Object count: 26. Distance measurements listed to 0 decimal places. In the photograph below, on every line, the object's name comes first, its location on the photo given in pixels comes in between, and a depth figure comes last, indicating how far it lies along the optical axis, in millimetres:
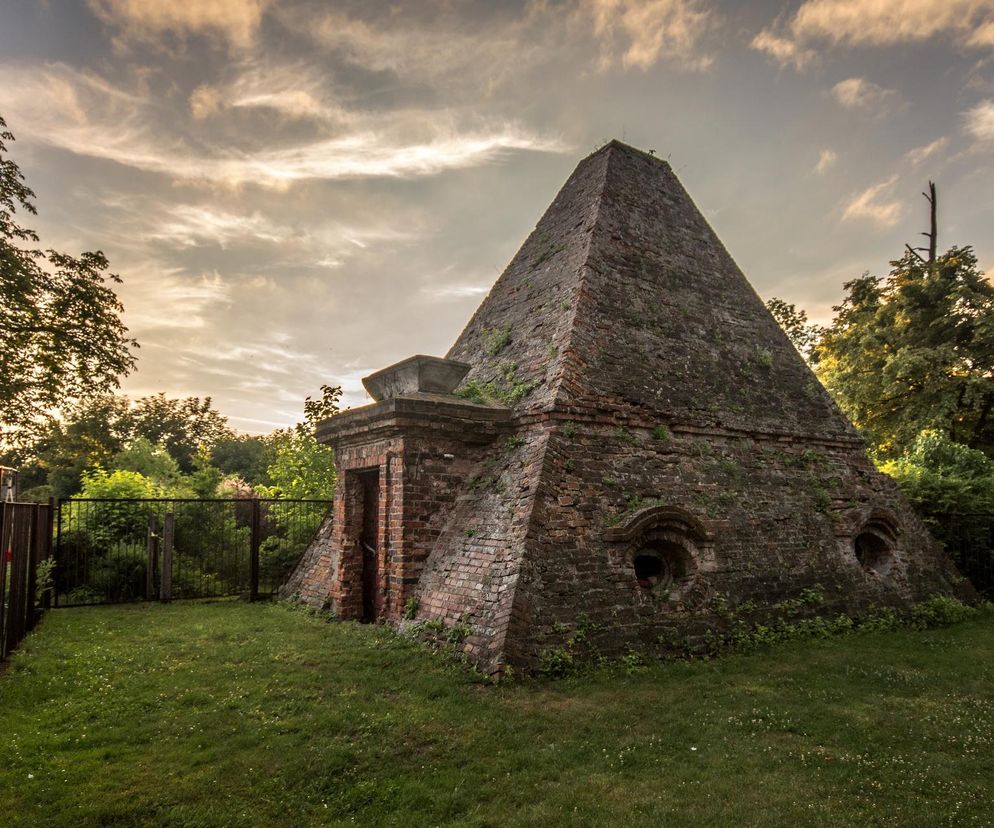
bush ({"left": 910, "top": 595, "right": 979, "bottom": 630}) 8953
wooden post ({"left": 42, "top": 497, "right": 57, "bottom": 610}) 9588
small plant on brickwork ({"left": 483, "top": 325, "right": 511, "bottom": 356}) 9617
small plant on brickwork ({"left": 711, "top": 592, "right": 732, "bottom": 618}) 7406
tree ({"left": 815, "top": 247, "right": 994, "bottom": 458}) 17562
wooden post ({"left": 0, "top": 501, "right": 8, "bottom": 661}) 6258
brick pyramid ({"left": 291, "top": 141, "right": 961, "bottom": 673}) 6758
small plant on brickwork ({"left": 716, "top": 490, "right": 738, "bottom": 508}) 8188
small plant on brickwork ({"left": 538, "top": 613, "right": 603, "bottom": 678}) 5996
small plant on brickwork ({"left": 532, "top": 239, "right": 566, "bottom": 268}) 10250
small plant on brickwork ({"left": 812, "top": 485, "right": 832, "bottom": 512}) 9219
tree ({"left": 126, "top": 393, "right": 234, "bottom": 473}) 42625
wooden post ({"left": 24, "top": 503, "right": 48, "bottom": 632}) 8031
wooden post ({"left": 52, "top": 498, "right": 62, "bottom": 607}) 10092
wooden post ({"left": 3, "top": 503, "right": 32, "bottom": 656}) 6832
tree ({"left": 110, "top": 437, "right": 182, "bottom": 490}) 27609
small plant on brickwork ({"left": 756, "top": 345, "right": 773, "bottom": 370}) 10148
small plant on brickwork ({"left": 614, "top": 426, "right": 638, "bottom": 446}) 7820
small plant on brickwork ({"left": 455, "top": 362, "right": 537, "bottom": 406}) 8273
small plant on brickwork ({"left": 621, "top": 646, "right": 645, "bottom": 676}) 6242
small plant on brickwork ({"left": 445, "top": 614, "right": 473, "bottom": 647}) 6461
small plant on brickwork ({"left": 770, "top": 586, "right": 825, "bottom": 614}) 7973
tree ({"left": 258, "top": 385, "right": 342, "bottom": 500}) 18328
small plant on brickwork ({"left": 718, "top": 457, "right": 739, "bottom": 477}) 8531
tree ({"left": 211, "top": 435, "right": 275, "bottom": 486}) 44319
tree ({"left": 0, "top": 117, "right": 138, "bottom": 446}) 14234
